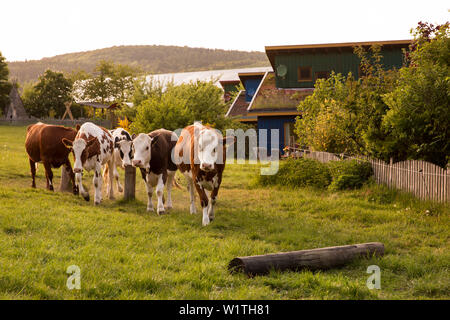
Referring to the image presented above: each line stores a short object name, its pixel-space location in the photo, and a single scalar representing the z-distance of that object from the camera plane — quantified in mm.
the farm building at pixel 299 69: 26656
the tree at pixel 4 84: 55938
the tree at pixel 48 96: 60000
